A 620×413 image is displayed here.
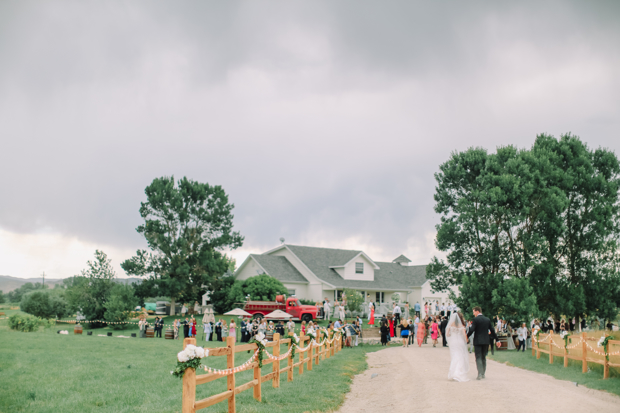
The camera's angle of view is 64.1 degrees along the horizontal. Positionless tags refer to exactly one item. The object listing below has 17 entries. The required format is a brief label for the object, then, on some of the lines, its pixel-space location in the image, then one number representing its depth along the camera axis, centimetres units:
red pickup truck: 3681
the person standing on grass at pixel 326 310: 3906
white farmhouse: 4703
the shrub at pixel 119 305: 3988
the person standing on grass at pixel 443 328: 2635
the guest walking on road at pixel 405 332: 2742
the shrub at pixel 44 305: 4950
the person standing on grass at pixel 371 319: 3591
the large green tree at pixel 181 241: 4791
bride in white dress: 1257
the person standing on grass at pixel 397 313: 3392
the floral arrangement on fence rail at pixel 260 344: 1017
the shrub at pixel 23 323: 3281
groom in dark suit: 1298
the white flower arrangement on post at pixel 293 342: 1313
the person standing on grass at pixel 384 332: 2894
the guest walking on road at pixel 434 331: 2842
